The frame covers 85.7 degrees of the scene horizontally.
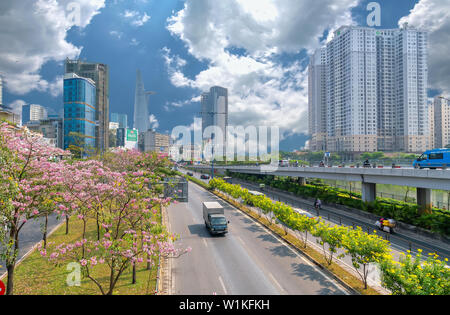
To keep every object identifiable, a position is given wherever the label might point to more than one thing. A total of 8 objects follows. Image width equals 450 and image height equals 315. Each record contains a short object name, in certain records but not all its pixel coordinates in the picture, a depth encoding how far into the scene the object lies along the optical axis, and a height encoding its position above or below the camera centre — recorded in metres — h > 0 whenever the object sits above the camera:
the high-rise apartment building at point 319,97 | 190.94 +50.99
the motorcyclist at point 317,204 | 37.52 -6.75
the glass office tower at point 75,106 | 117.06 +26.71
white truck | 25.69 -6.41
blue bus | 28.21 +0.24
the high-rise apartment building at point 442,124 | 160.27 +25.15
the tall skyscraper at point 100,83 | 157.62 +53.93
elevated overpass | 24.64 -2.14
